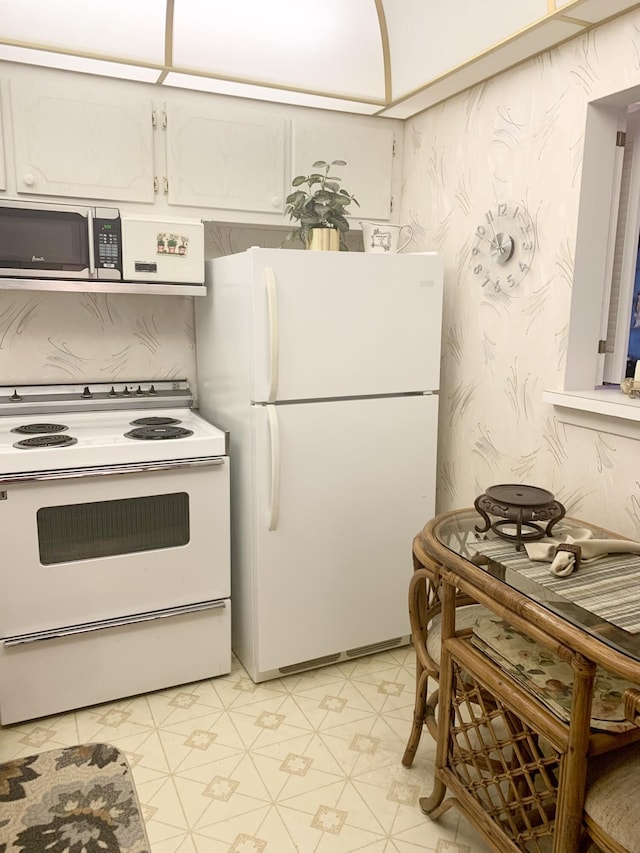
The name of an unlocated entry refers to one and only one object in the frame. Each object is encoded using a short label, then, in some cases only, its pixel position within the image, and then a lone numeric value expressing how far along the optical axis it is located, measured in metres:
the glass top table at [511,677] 1.25
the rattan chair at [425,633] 1.79
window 1.94
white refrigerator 2.19
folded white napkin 1.48
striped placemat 1.31
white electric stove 2.08
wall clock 2.19
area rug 1.71
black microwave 2.19
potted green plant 2.37
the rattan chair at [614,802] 1.21
